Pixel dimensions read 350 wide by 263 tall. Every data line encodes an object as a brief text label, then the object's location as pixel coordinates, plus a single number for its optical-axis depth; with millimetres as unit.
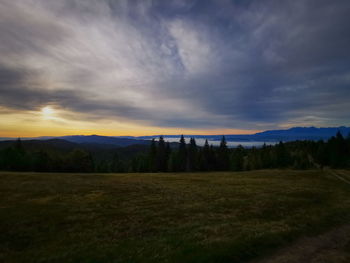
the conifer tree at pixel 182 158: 71750
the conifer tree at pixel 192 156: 71369
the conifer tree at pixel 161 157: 72688
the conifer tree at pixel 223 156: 76062
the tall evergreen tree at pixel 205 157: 73438
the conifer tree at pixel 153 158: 72138
